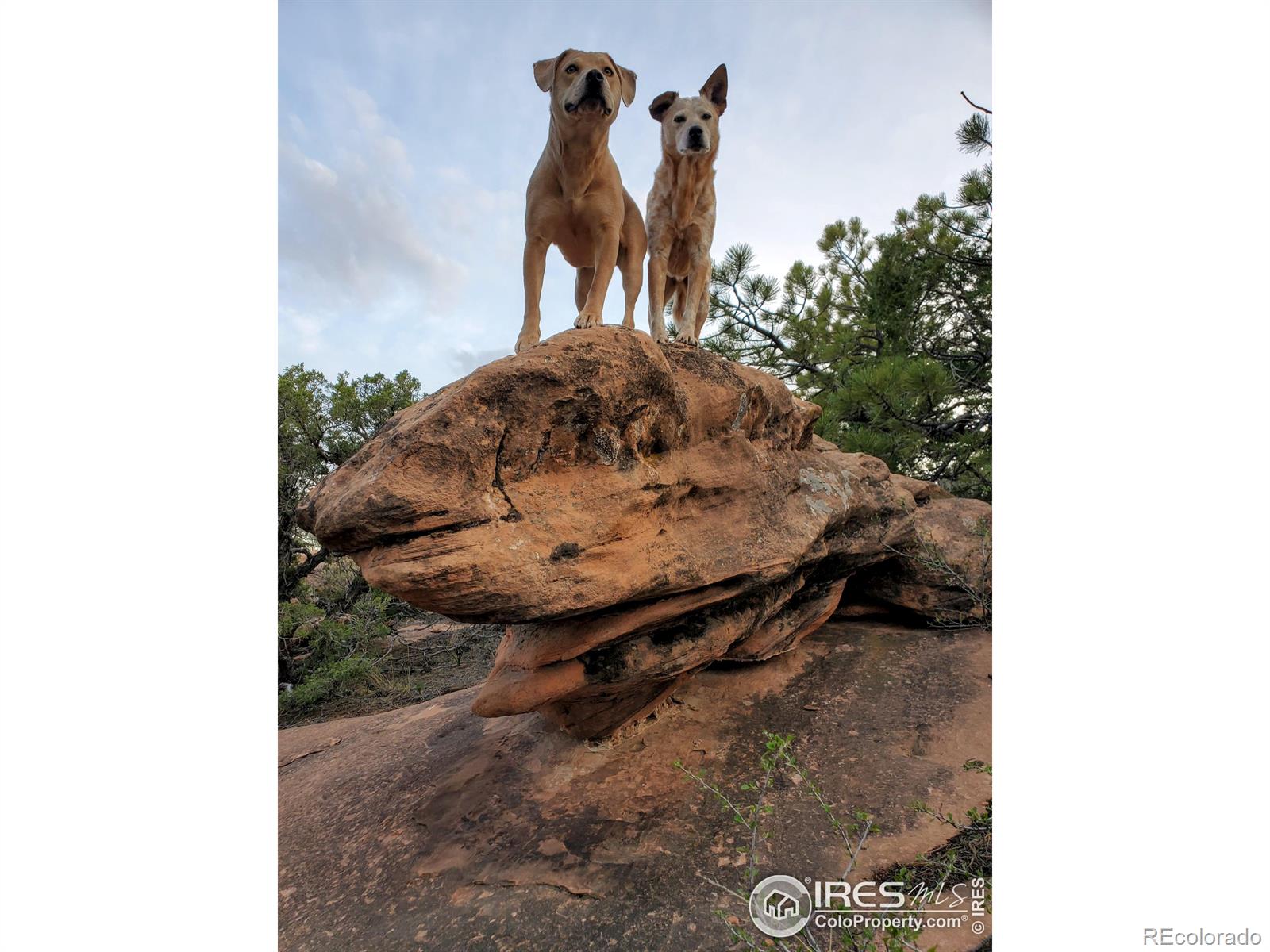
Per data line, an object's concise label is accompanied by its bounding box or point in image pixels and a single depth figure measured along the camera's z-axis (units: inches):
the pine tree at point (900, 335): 229.0
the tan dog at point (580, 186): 119.8
